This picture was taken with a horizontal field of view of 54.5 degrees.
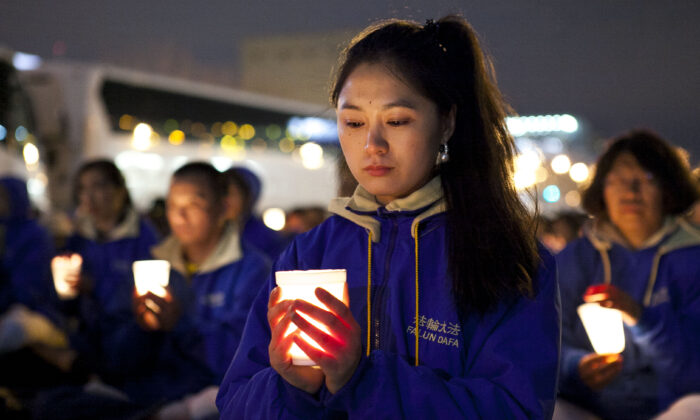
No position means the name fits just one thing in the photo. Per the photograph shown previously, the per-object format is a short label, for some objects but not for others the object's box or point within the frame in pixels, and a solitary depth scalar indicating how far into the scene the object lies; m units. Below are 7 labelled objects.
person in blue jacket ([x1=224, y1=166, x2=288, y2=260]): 6.36
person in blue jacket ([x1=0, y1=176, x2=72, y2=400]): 5.78
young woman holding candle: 1.61
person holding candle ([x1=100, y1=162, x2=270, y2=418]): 3.74
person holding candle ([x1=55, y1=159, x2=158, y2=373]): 4.60
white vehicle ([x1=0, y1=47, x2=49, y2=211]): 13.64
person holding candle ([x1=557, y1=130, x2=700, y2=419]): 3.44
